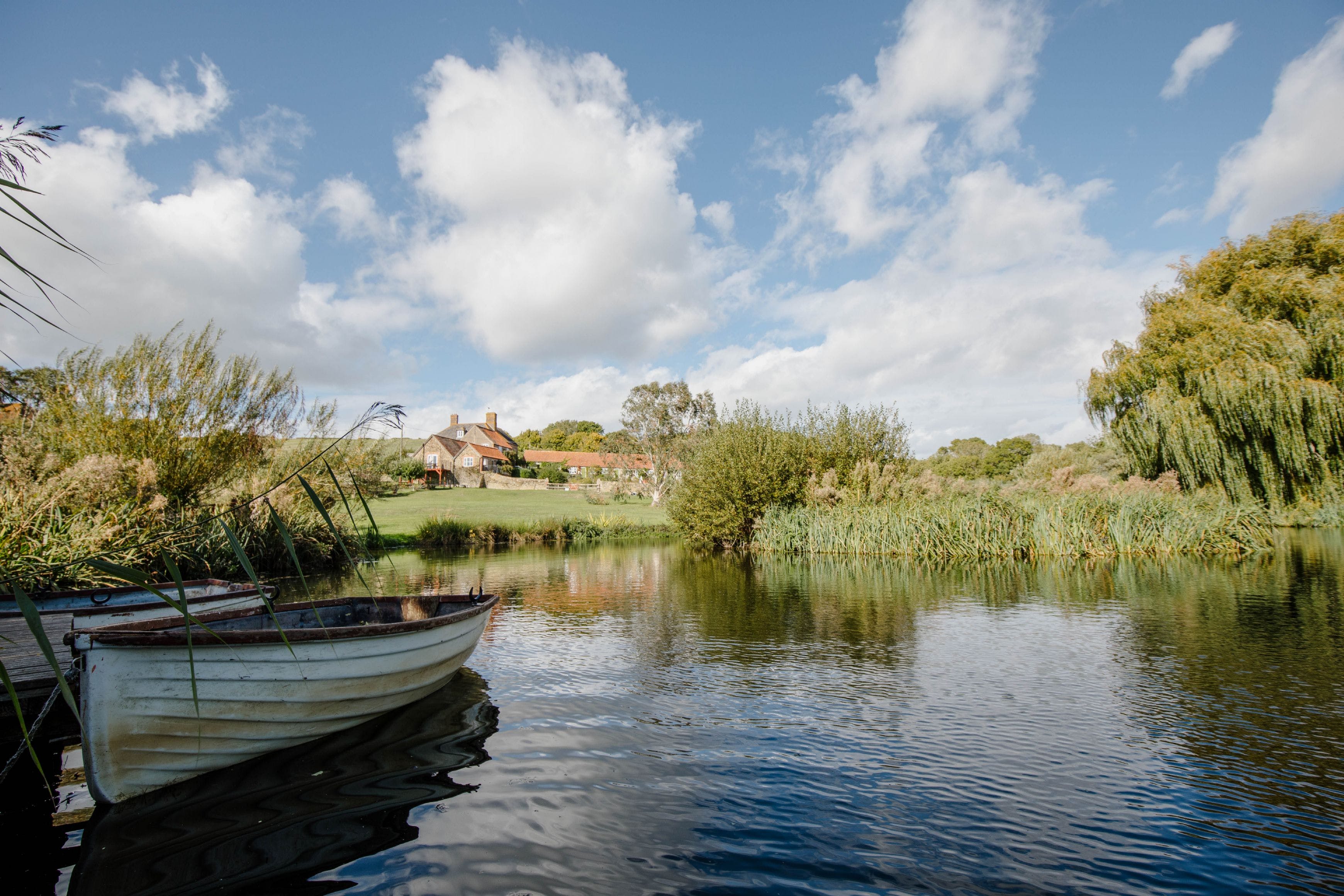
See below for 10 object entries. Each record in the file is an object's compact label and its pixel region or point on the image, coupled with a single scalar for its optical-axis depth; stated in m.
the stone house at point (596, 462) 58.03
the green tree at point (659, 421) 57.75
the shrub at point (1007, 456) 76.81
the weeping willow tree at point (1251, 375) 18.09
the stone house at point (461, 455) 67.25
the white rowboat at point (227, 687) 4.93
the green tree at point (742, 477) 26.80
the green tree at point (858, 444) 26.38
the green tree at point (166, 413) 16.09
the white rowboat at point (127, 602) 7.78
